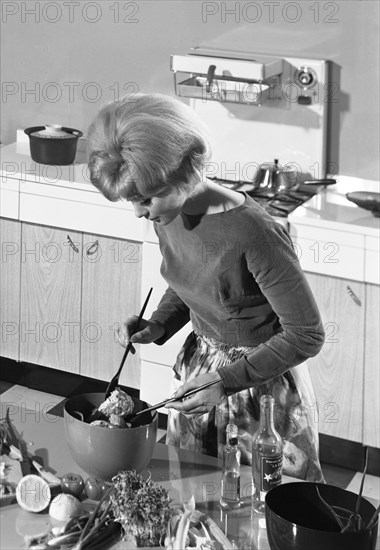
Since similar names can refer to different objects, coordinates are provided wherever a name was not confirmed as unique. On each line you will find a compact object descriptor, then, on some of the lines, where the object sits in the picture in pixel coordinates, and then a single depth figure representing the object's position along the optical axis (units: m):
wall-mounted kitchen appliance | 4.15
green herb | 1.99
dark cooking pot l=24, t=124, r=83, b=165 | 4.45
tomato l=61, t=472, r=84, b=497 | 2.19
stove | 3.95
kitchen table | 2.08
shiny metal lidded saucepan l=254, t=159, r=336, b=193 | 4.22
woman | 2.23
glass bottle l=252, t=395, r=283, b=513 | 2.18
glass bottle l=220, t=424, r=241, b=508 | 2.18
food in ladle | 2.26
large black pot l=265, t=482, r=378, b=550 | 1.91
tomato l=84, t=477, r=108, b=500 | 2.18
